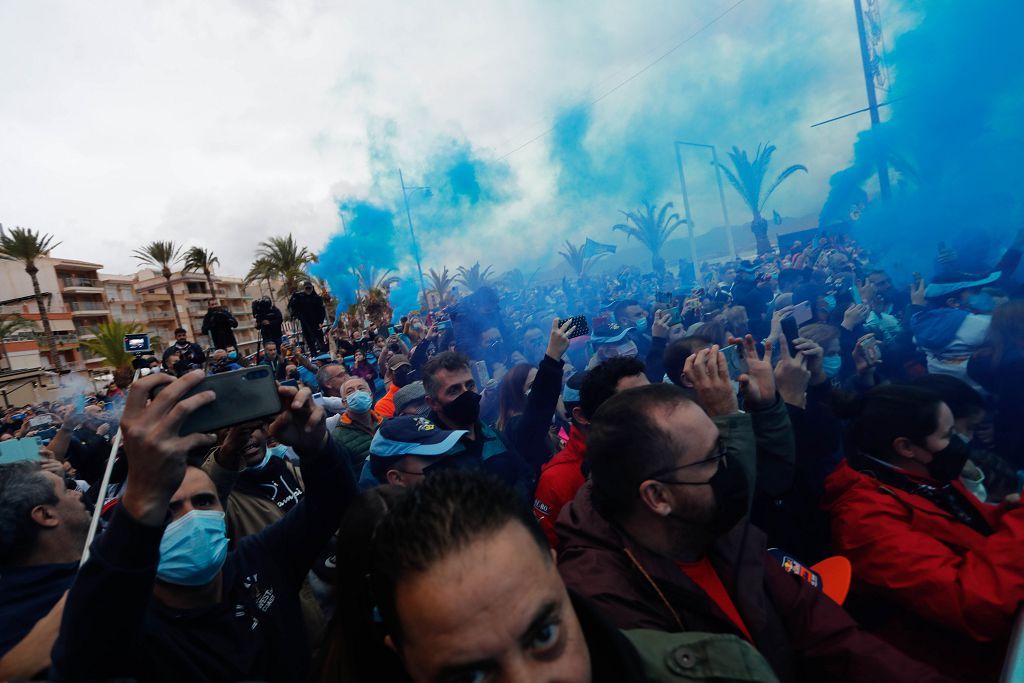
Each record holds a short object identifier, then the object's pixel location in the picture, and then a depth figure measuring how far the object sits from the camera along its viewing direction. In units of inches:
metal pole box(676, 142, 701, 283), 228.0
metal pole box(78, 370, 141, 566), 50.5
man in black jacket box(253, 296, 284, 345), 429.1
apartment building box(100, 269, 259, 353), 2694.4
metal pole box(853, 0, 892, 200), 158.7
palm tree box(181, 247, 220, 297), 1883.6
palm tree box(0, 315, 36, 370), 1467.2
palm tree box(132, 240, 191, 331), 1811.0
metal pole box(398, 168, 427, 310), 459.3
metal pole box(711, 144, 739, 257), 243.9
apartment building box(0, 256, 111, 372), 1952.5
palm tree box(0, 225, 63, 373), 1323.8
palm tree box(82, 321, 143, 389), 1173.1
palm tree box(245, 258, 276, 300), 1542.8
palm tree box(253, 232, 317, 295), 1531.7
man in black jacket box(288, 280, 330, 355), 441.7
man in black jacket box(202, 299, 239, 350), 413.1
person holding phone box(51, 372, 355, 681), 43.0
